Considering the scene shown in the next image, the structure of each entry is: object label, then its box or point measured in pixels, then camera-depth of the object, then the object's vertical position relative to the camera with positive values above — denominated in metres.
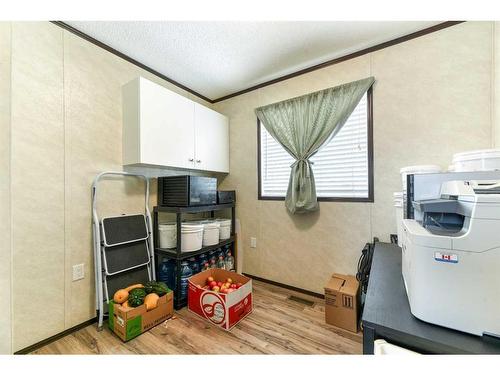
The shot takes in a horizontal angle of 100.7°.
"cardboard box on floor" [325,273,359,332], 1.63 -0.94
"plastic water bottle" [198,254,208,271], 2.18 -0.76
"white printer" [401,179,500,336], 0.62 -0.26
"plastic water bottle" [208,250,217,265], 2.29 -0.76
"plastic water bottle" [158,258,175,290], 2.03 -0.82
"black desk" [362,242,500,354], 0.61 -0.46
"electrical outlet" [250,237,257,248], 2.55 -0.66
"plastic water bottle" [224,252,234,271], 2.48 -0.89
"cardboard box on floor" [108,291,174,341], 1.49 -0.99
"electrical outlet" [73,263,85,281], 1.62 -0.66
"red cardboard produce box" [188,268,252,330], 1.66 -0.97
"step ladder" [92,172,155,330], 1.67 -0.54
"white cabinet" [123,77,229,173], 1.82 +0.60
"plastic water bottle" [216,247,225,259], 2.43 -0.75
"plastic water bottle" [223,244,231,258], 2.51 -0.74
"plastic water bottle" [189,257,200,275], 2.10 -0.78
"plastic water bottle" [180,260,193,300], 1.97 -0.85
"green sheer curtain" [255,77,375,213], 1.96 +0.66
